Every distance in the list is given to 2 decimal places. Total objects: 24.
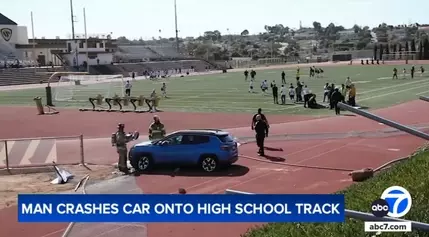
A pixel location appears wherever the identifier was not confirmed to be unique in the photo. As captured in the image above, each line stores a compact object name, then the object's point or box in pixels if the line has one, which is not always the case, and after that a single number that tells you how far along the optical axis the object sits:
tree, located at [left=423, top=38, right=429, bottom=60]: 101.96
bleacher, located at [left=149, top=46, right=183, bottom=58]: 143.55
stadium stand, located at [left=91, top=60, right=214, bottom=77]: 94.31
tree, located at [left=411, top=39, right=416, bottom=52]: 113.24
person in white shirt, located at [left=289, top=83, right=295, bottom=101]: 37.55
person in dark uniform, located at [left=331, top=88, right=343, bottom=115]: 30.63
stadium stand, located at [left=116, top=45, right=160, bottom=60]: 131.12
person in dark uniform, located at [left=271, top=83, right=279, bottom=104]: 37.44
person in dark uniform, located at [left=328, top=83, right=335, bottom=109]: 32.72
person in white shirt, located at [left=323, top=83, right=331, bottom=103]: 35.83
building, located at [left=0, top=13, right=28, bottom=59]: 101.68
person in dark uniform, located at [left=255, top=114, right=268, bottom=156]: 20.47
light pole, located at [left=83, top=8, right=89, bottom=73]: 92.12
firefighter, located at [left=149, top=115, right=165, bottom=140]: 19.70
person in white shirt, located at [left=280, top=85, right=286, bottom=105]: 36.53
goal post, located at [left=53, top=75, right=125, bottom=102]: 48.66
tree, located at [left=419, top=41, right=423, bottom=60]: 102.39
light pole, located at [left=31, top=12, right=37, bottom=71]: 103.81
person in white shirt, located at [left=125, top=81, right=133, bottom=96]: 44.12
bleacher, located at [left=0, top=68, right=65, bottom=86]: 79.44
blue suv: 17.92
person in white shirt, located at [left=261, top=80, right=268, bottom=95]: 44.69
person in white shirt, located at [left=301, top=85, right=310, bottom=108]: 34.41
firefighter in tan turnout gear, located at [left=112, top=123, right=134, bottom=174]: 18.47
